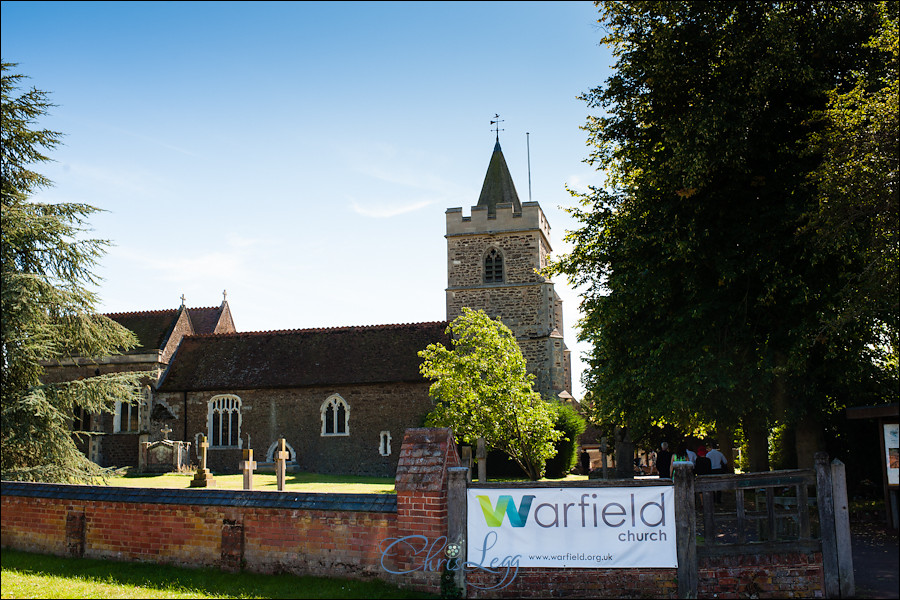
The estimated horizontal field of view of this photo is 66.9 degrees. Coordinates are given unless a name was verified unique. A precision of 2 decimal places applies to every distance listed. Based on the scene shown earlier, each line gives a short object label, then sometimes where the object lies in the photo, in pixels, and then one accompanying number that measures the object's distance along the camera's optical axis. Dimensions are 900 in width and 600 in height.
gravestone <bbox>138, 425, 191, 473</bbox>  26.23
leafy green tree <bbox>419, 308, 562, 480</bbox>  21.27
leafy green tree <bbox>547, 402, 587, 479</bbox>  26.03
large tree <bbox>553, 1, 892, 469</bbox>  13.23
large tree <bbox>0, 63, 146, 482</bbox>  15.52
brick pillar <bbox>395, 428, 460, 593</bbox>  7.86
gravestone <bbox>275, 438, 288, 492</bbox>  17.56
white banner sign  7.52
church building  27.34
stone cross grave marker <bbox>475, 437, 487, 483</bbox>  19.98
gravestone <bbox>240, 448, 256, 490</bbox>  17.17
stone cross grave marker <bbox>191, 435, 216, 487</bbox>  21.45
